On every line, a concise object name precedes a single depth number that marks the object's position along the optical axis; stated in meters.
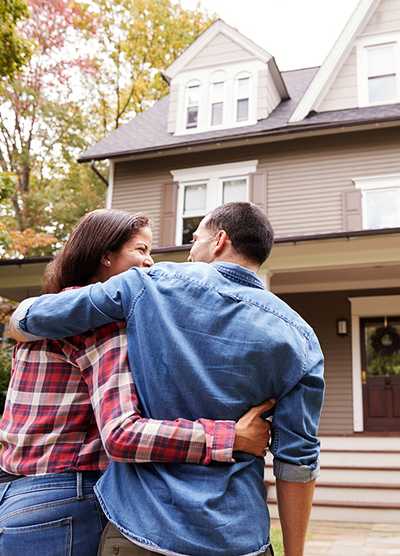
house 9.05
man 1.07
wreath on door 9.21
